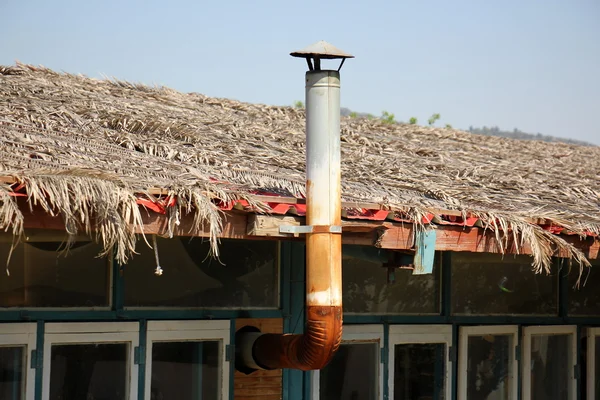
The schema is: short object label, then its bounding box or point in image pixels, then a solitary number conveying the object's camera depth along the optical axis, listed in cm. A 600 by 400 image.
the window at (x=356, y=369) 1325
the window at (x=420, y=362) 1372
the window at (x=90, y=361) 1097
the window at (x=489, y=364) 1437
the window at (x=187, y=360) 1174
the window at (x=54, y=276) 1070
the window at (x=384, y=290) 1334
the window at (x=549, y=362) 1491
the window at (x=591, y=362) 1570
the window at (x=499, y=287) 1434
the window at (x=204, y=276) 1160
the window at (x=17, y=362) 1062
